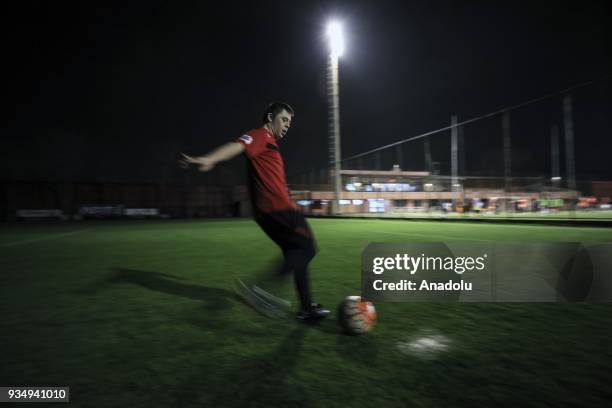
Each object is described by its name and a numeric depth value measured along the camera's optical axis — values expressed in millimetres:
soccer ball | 2789
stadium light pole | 24922
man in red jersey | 3010
